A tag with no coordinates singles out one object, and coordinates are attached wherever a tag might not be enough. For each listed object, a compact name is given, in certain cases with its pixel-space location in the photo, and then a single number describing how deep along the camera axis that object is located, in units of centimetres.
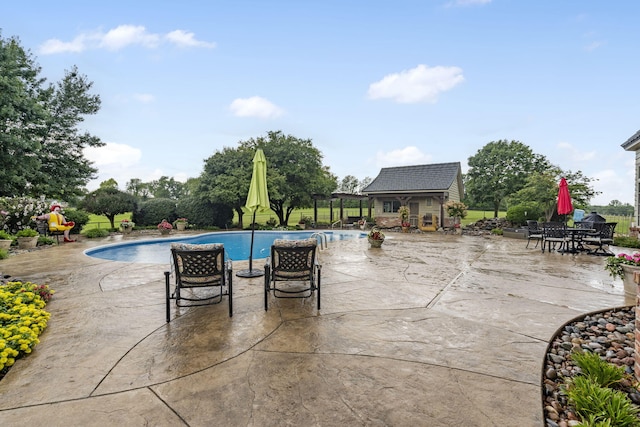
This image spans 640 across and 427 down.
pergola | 2070
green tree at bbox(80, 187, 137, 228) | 1678
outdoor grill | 1166
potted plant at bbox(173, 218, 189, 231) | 1767
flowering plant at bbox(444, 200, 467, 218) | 1688
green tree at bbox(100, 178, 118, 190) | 2994
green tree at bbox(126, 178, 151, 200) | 4575
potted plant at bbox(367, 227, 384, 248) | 985
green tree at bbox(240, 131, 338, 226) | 2069
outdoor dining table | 871
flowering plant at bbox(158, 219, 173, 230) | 1445
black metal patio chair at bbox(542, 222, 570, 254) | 898
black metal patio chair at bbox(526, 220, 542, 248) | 1030
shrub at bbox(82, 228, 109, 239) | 1348
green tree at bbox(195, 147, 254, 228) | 1797
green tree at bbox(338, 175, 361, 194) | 5574
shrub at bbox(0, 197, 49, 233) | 1045
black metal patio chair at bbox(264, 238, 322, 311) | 399
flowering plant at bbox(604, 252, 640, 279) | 438
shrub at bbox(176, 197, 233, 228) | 1909
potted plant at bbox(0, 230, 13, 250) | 883
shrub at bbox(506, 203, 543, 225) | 1688
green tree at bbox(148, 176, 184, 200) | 5659
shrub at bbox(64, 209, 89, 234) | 1461
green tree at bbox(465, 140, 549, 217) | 2659
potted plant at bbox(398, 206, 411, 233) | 1756
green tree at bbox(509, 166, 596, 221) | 1619
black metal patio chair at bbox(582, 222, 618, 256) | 841
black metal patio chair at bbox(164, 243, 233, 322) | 364
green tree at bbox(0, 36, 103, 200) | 889
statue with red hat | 1134
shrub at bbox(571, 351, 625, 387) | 226
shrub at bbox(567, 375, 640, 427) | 181
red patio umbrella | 946
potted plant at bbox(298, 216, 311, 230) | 2011
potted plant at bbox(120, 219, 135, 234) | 1541
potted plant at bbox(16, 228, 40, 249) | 980
